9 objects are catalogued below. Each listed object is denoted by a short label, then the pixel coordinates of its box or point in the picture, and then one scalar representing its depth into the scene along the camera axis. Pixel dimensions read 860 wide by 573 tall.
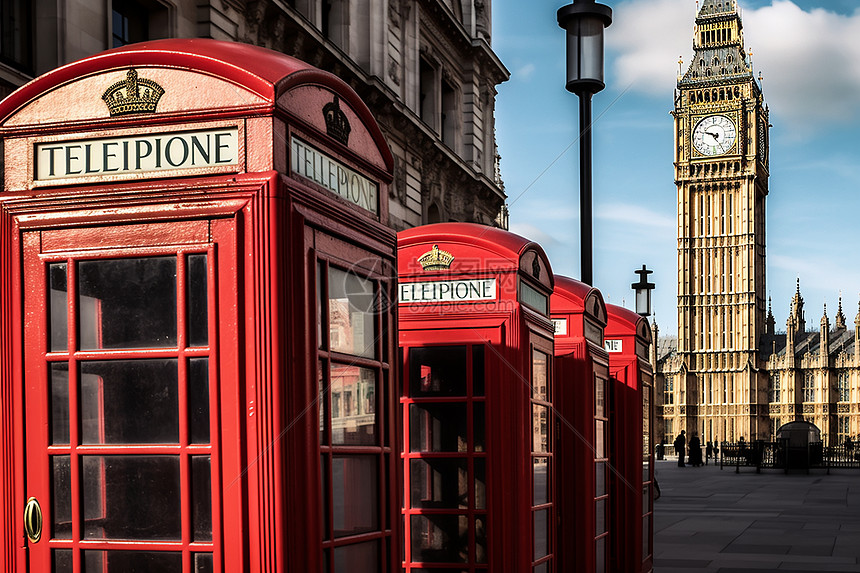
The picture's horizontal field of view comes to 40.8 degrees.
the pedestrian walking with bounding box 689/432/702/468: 48.34
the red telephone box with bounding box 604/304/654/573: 9.71
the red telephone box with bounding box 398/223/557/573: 5.89
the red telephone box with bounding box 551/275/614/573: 7.79
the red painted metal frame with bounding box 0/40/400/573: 3.53
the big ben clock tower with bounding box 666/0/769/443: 97.12
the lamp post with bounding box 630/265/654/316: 20.27
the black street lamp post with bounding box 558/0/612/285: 10.46
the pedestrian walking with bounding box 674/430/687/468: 47.53
